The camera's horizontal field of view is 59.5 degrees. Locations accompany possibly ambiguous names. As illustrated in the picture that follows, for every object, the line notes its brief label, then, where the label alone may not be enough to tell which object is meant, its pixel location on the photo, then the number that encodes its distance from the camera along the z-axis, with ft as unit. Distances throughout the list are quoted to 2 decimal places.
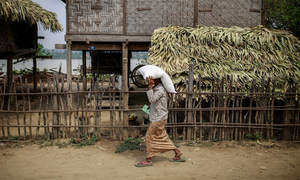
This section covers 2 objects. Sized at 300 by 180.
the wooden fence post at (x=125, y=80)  15.87
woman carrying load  12.21
